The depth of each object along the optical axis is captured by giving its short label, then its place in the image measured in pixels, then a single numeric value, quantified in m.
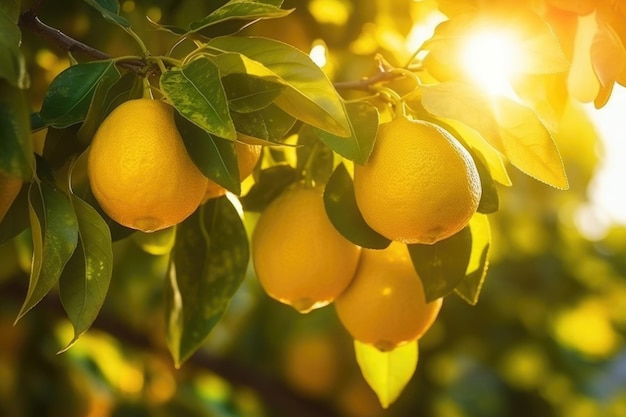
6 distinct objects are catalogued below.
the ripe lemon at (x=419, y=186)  1.08
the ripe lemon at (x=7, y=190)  1.02
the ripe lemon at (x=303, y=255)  1.16
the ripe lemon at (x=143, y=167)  1.05
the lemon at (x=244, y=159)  1.10
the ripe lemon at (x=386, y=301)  1.17
